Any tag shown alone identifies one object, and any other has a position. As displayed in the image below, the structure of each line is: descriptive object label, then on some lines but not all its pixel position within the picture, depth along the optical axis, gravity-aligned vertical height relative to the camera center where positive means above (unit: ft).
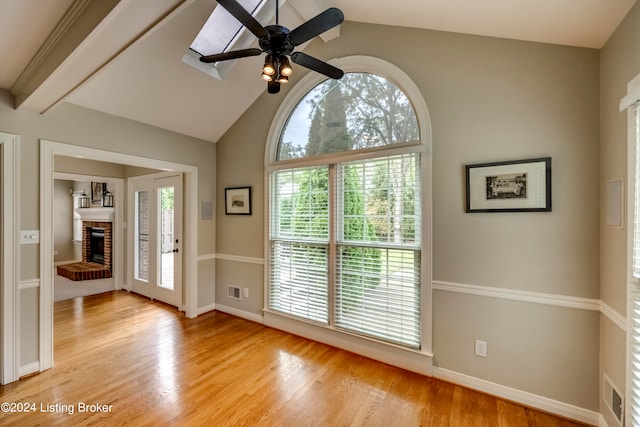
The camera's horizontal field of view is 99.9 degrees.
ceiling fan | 4.76 +3.38
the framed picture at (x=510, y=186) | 6.22 +0.64
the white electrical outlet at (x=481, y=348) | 6.96 -3.54
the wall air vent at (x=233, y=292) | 12.01 -3.58
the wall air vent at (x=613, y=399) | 5.00 -3.67
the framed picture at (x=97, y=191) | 19.77 +1.63
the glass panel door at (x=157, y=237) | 12.72 -1.26
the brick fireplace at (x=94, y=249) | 18.11 -2.76
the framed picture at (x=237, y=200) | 11.57 +0.54
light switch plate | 7.41 -0.66
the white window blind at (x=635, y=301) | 4.30 -1.45
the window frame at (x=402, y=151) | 7.56 +1.91
